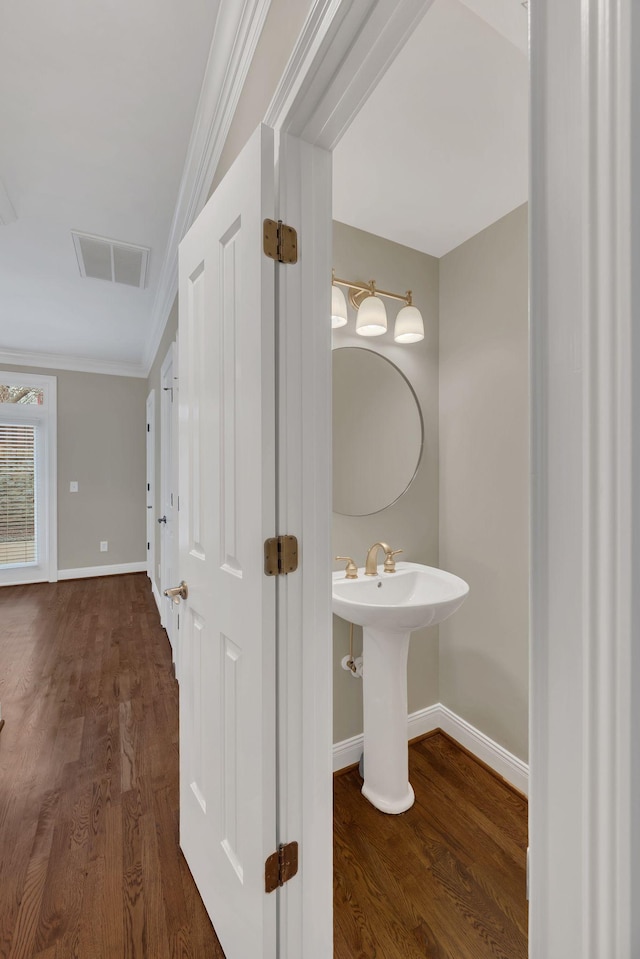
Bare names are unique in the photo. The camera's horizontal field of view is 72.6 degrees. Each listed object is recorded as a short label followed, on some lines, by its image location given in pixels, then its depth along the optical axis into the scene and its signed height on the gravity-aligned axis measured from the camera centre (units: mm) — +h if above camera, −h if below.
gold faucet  1832 -338
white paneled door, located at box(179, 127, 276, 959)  960 -205
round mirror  1911 +209
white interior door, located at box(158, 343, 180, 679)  2721 -37
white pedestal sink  1579 -829
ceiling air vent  2564 +1387
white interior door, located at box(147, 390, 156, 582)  4270 -38
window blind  4805 -178
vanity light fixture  1836 +712
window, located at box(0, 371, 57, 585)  4805 -3
